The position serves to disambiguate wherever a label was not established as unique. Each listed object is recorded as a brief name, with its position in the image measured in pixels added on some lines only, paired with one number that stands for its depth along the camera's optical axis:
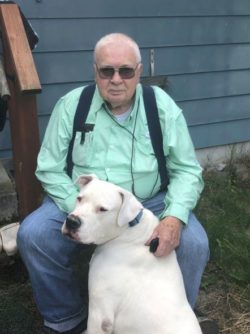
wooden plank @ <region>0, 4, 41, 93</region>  2.93
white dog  2.43
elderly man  2.83
